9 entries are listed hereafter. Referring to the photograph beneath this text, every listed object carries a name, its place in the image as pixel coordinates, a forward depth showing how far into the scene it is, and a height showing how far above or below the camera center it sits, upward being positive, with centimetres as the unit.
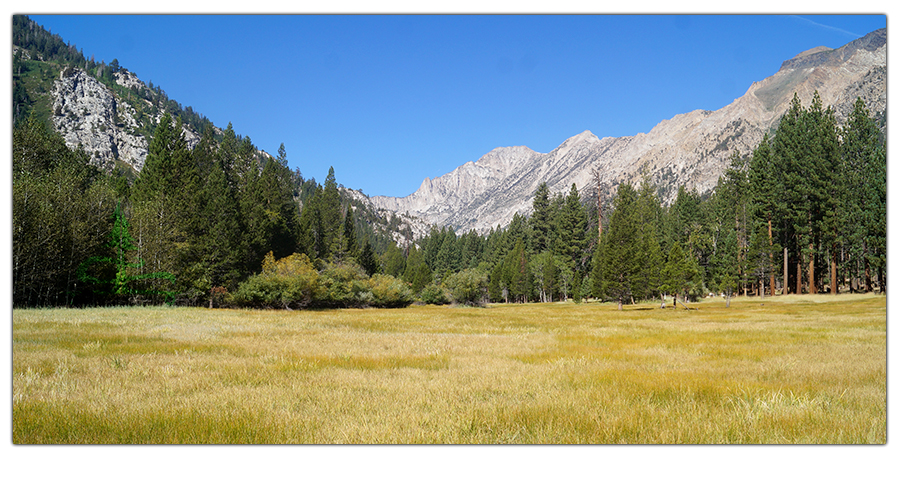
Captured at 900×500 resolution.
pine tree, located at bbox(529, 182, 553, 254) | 10925 +991
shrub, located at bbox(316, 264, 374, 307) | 5881 -345
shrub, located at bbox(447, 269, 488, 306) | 7744 -436
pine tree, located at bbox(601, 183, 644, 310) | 5603 +1
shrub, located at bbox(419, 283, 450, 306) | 8151 -595
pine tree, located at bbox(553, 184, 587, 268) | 9369 +599
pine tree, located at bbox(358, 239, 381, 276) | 9275 +36
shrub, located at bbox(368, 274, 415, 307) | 6712 -441
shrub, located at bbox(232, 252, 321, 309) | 4916 -268
